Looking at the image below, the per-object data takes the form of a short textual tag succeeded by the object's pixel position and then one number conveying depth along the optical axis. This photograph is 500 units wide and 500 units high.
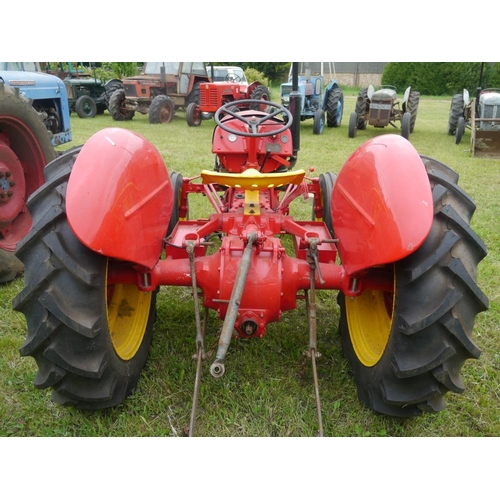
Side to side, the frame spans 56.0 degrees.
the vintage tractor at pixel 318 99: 11.87
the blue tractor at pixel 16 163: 3.40
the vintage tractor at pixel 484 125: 8.45
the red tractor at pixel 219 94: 11.56
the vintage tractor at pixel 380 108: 10.59
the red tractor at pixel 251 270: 1.78
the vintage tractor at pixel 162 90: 13.18
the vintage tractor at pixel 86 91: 13.94
